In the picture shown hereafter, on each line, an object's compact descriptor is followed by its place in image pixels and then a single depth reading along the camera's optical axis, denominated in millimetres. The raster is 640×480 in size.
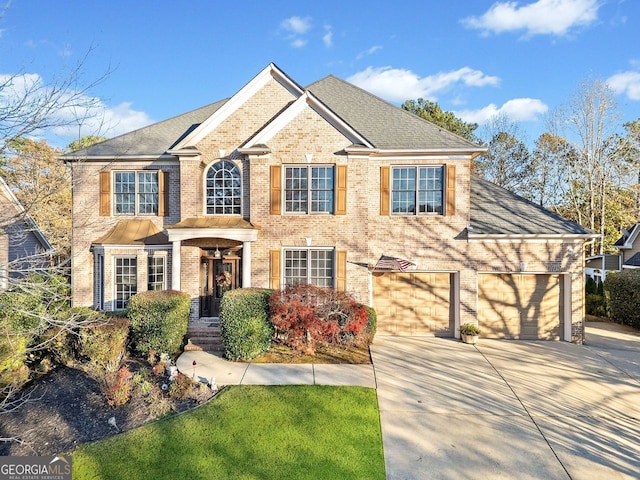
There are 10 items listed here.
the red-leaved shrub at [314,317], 9055
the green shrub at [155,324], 9109
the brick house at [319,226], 11227
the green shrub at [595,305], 16073
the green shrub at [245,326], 8898
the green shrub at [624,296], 13738
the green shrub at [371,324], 9867
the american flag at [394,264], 11156
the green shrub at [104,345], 7764
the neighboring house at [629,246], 17825
